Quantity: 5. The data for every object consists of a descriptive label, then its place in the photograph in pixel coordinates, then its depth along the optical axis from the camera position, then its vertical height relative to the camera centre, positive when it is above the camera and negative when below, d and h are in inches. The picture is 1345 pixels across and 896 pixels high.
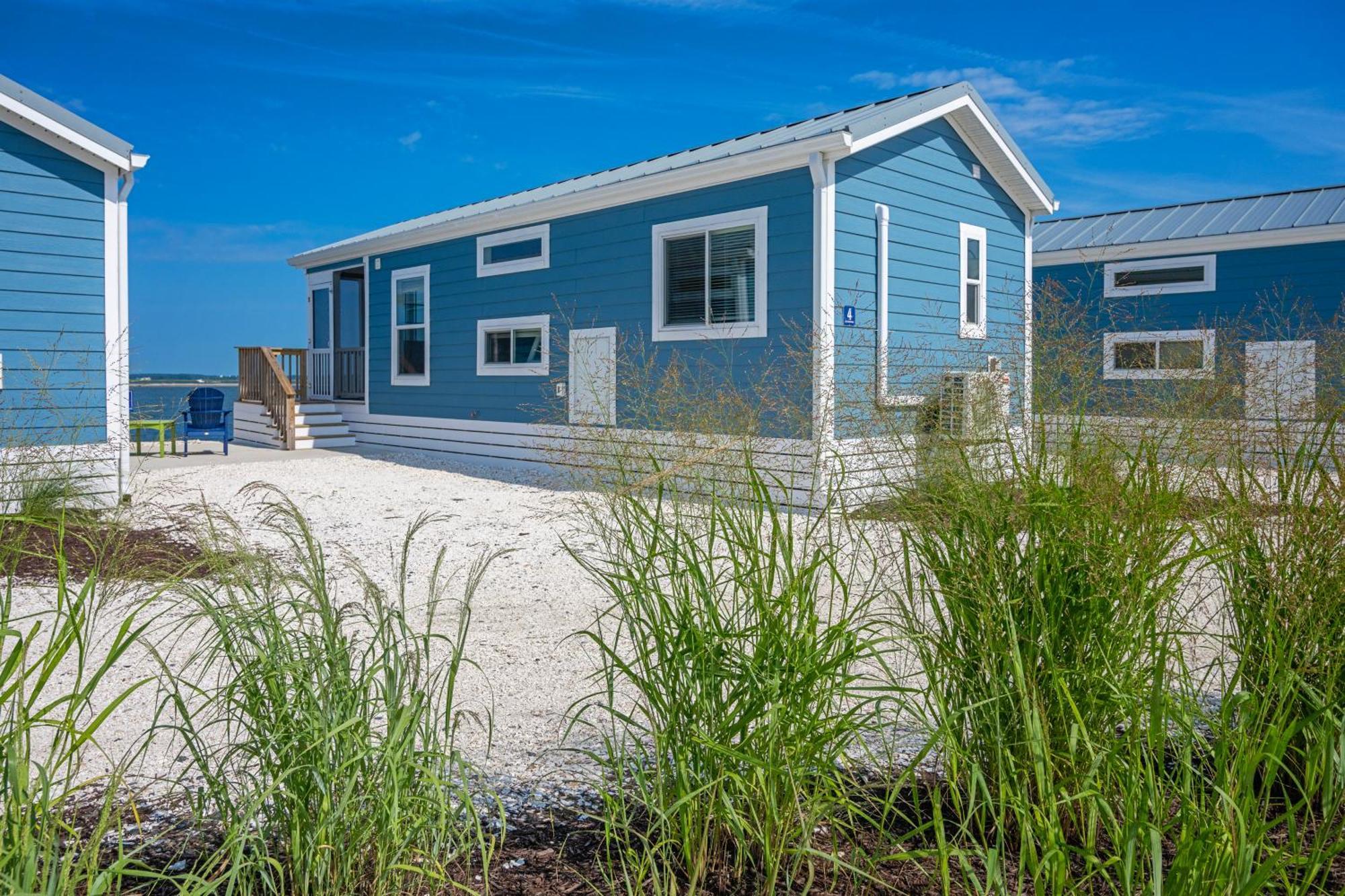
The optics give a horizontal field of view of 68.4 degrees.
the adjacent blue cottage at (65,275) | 317.7 +45.8
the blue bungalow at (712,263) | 348.8 +65.1
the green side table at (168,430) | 525.8 -9.4
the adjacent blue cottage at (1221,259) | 486.3 +87.5
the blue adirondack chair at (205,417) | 545.3 -1.5
